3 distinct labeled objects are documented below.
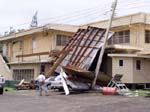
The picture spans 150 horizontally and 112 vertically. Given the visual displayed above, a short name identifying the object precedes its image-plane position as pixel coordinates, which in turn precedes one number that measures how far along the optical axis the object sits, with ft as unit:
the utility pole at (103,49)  54.21
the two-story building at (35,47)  72.49
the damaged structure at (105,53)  56.43
